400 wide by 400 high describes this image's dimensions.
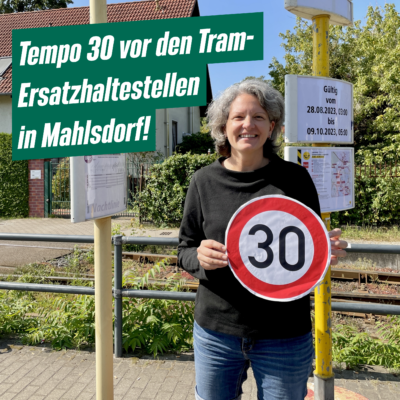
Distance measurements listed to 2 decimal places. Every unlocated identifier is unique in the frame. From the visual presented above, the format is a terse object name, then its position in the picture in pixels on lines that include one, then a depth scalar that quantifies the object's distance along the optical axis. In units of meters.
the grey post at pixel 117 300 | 4.12
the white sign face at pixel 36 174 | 17.61
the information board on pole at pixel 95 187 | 2.22
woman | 2.01
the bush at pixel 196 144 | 23.75
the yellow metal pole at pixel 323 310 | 3.09
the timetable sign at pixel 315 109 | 2.98
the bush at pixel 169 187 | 13.74
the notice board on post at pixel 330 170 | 3.09
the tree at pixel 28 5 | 35.50
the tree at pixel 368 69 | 17.78
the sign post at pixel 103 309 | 2.46
